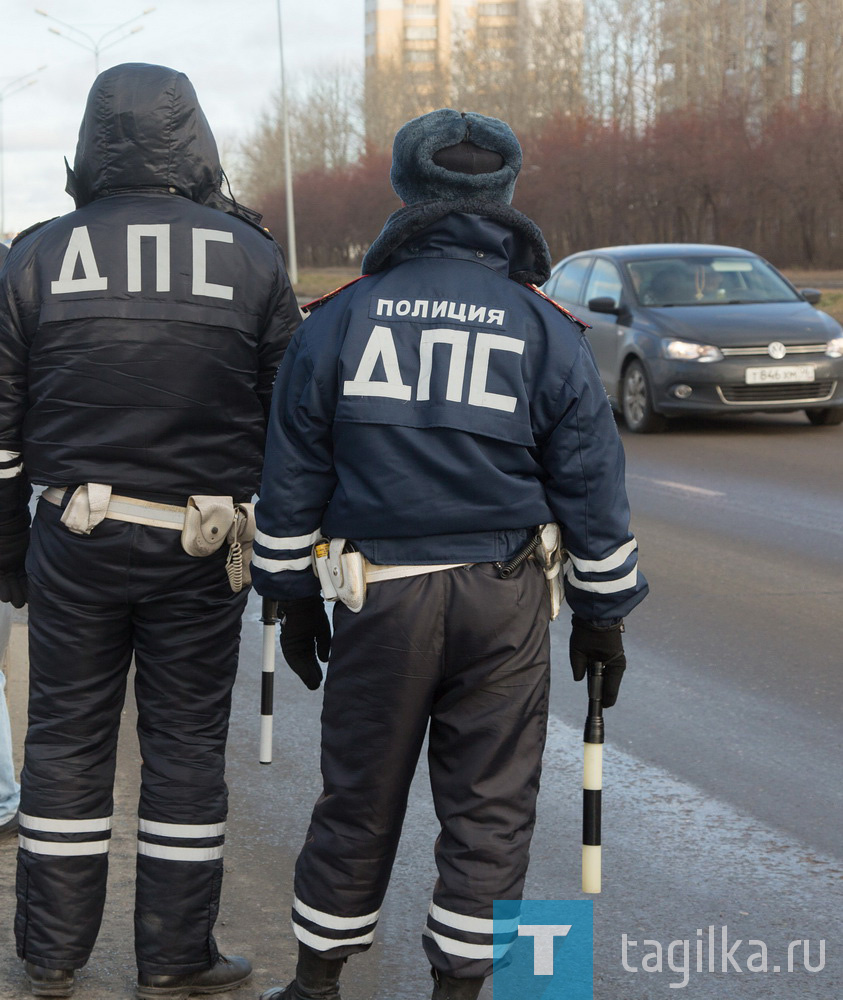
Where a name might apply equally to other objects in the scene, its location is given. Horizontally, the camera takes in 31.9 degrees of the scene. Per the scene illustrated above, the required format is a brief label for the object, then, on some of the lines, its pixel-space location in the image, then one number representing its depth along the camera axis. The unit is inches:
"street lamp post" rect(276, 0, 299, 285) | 1887.3
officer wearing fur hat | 115.3
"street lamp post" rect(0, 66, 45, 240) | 2177.7
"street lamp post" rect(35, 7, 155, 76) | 1817.8
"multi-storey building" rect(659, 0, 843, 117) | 2297.0
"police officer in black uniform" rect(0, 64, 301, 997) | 128.1
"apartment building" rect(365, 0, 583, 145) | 2864.2
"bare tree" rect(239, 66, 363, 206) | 3511.3
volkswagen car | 508.4
